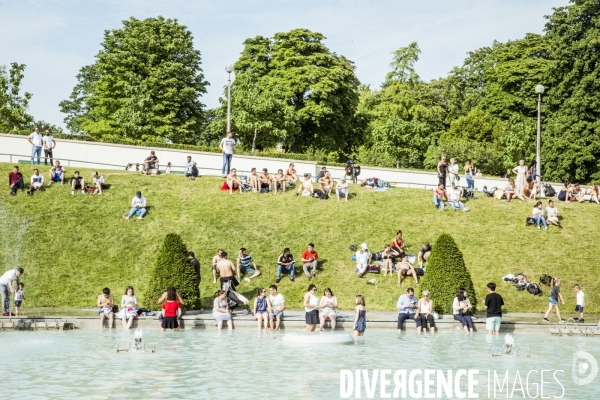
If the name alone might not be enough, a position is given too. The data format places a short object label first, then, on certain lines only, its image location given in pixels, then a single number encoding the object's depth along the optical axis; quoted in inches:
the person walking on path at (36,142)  1541.6
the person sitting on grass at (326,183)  1460.4
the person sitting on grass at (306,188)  1451.8
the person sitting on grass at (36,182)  1379.8
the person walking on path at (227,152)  1528.1
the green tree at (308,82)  2516.0
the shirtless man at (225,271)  1016.2
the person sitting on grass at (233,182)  1460.4
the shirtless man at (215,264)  1127.6
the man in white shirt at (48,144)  1560.0
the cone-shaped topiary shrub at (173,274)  945.5
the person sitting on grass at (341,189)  1447.5
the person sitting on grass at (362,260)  1165.7
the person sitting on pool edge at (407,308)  889.5
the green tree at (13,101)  2549.2
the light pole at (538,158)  1657.7
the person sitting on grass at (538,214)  1331.2
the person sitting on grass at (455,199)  1409.9
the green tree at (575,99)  2186.3
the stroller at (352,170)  1663.3
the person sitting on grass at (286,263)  1141.1
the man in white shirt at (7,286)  930.1
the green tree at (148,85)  2427.4
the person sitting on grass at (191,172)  1533.7
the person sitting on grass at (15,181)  1368.1
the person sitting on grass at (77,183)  1390.3
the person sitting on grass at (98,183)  1401.3
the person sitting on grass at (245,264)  1136.7
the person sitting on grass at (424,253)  1171.3
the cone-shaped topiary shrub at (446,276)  968.9
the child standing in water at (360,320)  848.3
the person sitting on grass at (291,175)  1514.5
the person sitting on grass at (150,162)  1558.8
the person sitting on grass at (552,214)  1347.9
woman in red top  863.1
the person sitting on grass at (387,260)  1160.2
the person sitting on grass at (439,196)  1414.9
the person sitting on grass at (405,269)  1131.3
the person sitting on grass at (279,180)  1464.1
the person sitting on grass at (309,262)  1148.5
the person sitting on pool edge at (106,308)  874.1
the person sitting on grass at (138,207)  1311.5
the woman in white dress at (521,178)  1489.9
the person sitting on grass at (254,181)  1461.6
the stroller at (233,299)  953.5
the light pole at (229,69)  1589.6
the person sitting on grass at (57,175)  1425.9
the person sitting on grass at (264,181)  1465.3
